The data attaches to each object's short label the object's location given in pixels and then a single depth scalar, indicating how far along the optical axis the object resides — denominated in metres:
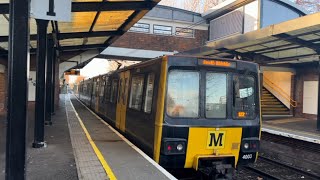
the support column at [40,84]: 5.90
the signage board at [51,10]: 3.40
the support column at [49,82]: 9.05
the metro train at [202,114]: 4.39
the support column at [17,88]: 2.72
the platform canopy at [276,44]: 7.74
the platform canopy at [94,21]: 6.02
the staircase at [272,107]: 15.16
